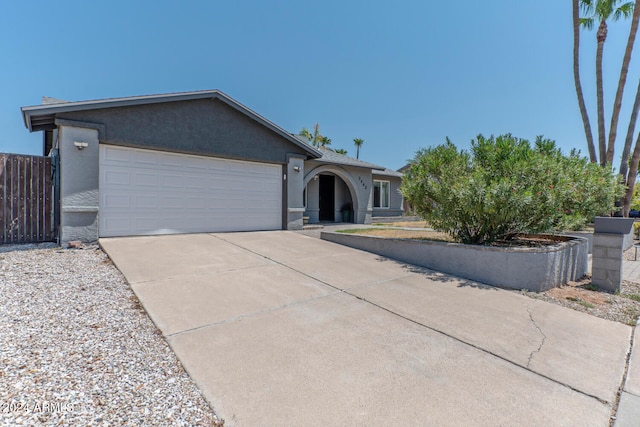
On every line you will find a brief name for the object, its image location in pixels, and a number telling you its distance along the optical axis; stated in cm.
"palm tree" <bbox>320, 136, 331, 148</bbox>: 3514
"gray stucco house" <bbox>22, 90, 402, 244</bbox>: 700
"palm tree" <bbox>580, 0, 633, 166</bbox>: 1322
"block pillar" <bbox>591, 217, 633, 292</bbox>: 581
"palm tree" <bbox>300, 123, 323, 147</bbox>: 3288
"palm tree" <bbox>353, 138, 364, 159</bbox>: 4334
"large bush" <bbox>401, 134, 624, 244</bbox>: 575
